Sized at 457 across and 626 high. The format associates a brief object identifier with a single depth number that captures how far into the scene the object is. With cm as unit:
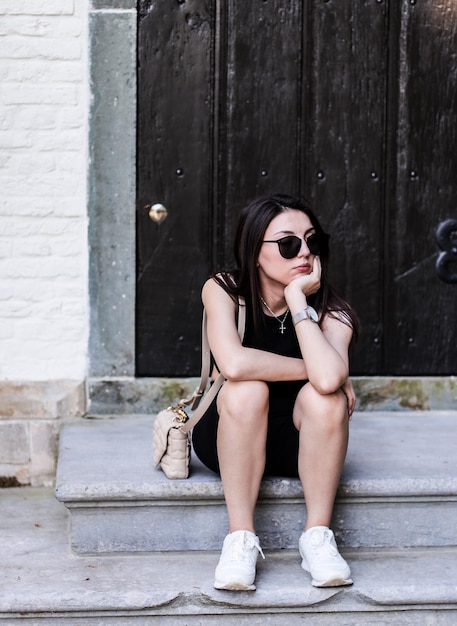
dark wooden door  369
